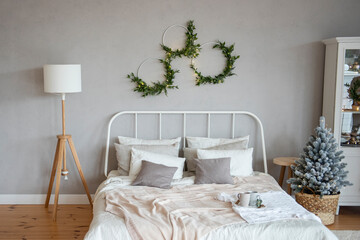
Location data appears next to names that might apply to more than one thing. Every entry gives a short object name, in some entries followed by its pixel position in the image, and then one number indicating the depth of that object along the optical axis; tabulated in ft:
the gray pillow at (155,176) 12.88
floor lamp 13.70
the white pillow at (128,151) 14.29
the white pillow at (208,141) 14.78
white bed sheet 9.52
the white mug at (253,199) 10.78
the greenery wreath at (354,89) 14.32
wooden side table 14.35
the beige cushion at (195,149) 14.46
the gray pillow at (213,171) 13.14
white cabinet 14.07
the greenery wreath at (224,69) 14.93
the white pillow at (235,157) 13.92
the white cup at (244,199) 10.69
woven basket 13.30
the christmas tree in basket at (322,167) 13.10
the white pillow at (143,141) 14.80
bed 9.58
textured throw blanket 9.59
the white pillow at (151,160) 13.69
